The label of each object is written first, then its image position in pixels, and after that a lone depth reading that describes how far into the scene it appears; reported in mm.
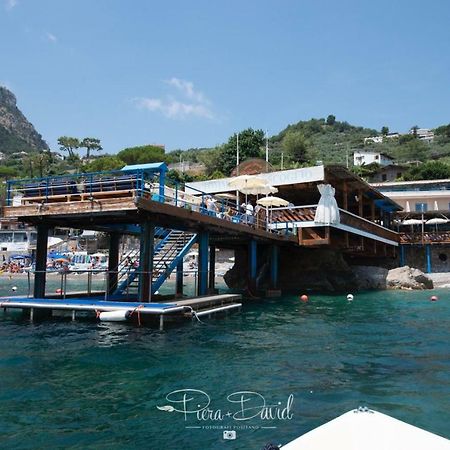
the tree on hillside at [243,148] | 78062
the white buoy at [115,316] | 14414
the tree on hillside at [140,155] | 116250
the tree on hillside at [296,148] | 104562
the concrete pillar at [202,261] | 19969
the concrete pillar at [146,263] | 15531
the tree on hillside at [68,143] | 133625
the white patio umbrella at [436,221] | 43866
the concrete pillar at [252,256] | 25234
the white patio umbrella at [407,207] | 52697
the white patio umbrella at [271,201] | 26625
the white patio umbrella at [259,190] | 26391
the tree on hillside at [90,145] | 138375
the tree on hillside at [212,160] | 89062
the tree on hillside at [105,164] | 102938
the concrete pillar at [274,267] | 27797
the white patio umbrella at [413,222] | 43950
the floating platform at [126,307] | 14453
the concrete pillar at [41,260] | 17719
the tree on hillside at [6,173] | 142625
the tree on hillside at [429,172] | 70725
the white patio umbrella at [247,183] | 25922
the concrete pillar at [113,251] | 21812
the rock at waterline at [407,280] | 33125
